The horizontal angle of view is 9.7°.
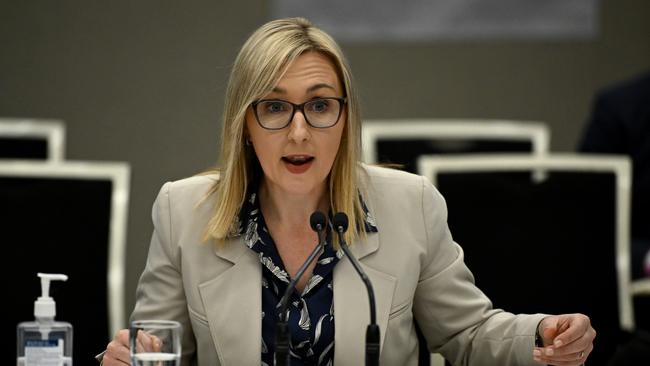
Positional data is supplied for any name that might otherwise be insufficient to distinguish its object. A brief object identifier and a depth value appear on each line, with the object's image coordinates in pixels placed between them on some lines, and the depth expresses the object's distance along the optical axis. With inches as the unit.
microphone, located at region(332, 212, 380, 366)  210.9
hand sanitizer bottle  212.9
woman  222.3
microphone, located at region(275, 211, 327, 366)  210.8
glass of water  209.4
